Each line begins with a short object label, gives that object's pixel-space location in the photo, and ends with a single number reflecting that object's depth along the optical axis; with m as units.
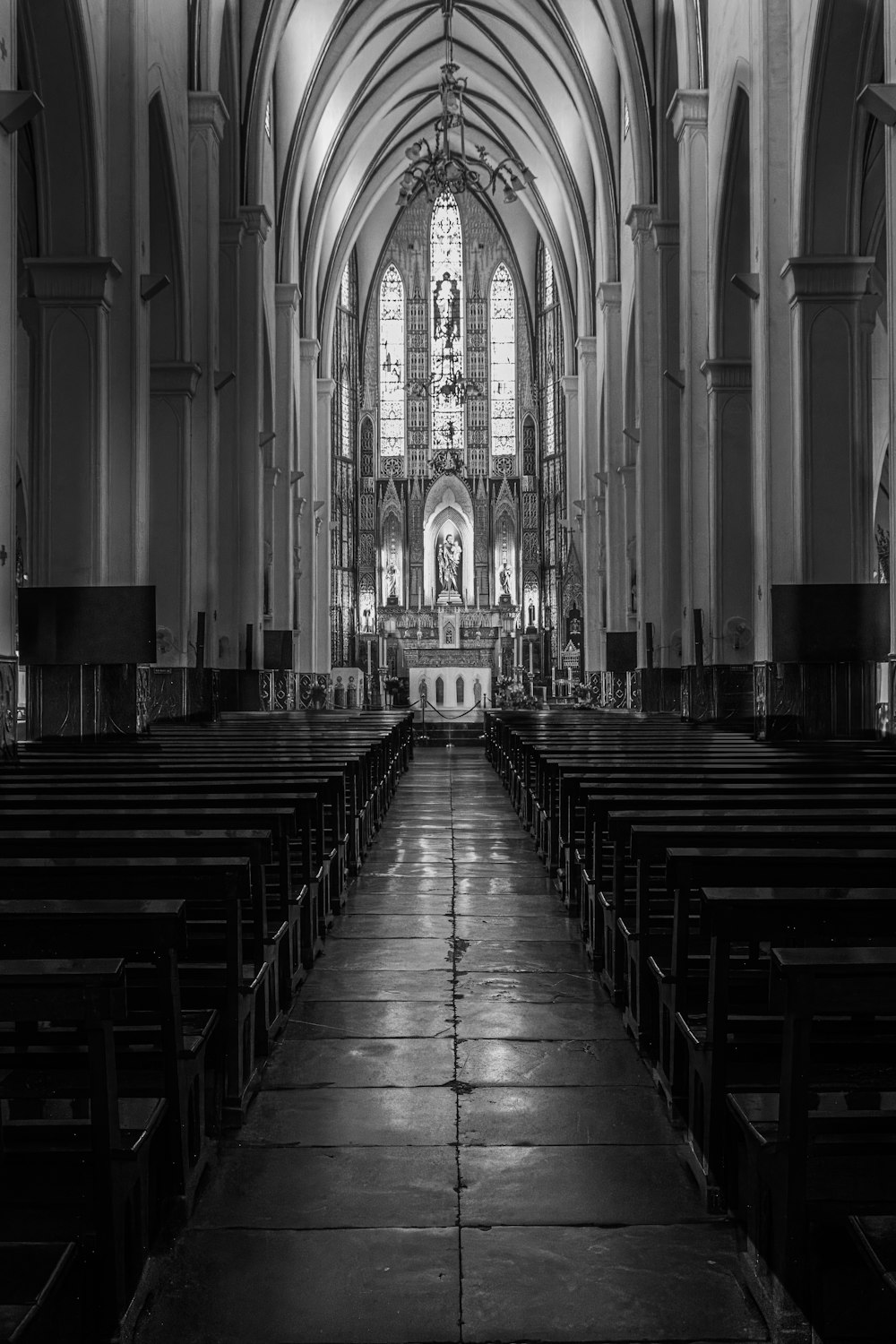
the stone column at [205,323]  14.90
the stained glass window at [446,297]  39.75
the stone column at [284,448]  23.16
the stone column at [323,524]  29.56
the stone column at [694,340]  15.08
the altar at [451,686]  27.75
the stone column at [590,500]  27.16
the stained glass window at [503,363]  40.62
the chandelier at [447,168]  20.81
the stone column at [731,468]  14.07
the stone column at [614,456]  23.55
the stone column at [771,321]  11.44
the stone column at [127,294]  11.01
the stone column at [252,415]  17.92
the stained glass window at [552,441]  37.38
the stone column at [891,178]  7.97
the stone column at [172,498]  14.02
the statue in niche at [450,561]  39.88
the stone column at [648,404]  18.16
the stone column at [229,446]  17.78
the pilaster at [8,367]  7.78
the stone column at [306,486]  26.78
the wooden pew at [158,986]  2.30
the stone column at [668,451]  17.27
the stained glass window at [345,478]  37.78
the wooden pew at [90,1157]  1.88
